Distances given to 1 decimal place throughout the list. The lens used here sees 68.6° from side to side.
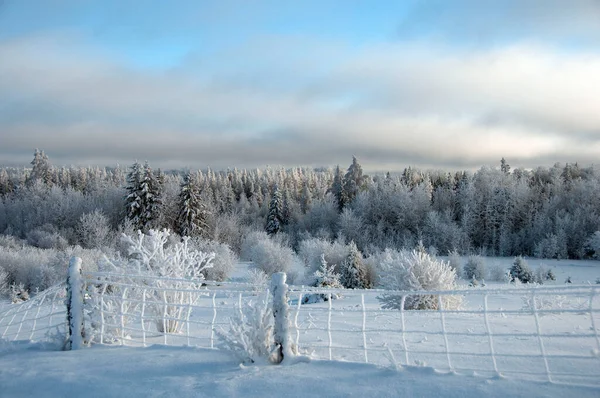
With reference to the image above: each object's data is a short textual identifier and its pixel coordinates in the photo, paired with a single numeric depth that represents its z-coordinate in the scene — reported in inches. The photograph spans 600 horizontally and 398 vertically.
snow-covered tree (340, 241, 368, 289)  977.5
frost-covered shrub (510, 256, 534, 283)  954.7
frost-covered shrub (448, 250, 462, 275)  1183.6
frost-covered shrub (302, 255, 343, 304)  746.8
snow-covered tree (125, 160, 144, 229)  1637.6
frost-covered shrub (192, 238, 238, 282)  1232.2
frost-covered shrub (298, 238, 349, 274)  1119.6
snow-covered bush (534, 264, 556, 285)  975.0
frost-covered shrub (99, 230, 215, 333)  301.6
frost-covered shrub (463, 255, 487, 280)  1104.5
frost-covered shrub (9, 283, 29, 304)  819.0
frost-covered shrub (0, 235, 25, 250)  1526.6
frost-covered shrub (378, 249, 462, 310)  437.4
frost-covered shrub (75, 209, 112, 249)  1621.8
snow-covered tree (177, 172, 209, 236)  1660.9
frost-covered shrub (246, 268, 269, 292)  958.4
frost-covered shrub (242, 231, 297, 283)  1253.7
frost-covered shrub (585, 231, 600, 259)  1352.7
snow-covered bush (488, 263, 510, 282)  1087.0
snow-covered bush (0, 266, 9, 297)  1024.2
